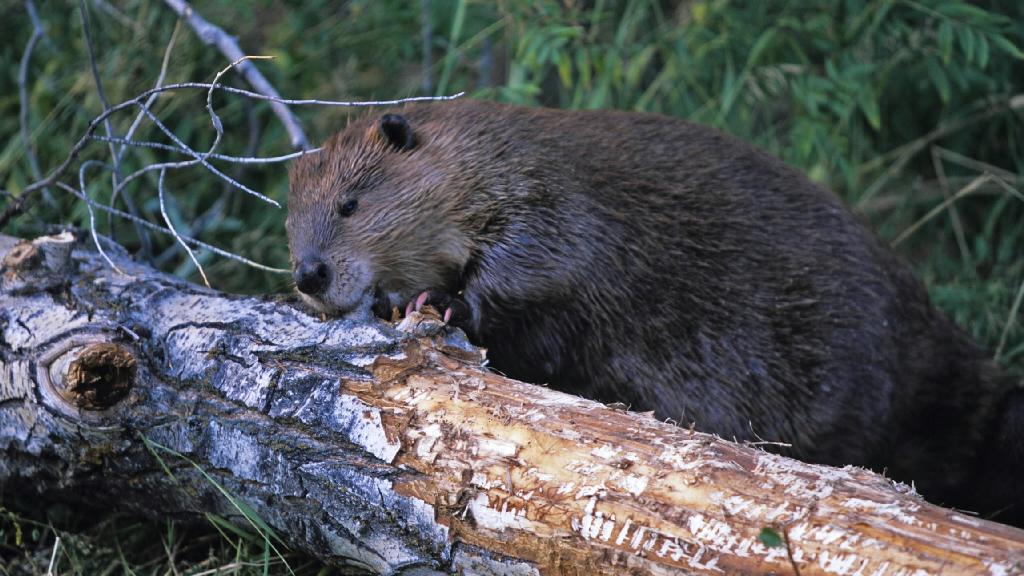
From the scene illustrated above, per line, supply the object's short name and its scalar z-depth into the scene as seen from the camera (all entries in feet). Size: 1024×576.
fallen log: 11.66
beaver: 18.16
